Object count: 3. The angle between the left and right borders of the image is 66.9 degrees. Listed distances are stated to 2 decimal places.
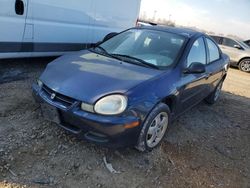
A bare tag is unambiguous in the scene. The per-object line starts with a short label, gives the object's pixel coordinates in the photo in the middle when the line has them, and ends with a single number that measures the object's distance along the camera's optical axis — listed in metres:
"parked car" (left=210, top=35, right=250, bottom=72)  8.32
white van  3.23
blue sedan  1.98
